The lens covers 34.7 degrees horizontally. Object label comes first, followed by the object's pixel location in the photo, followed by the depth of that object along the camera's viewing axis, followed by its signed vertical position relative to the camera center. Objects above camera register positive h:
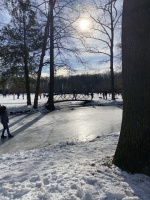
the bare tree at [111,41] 29.84 +6.55
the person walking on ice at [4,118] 10.15 -1.01
